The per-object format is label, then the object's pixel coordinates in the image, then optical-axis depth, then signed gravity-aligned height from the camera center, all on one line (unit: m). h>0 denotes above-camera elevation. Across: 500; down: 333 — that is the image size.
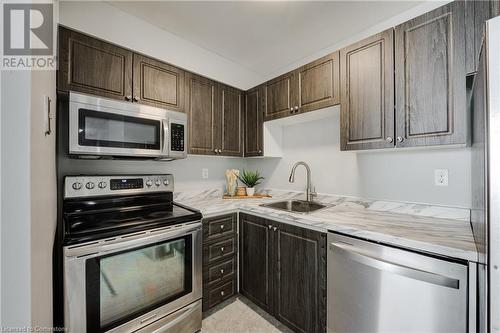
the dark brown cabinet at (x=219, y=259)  1.72 -0.82
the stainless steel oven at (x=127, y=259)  1.09 -0.57
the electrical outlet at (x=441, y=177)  1.42 -0.08
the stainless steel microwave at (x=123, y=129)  1.32 +0.28
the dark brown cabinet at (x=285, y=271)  1.38 -0.82
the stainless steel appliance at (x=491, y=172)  0.62 -0.02
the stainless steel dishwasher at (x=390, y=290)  0.91 -0.63
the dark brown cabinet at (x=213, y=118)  2.00 +0.53
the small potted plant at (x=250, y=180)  2.55 -0.17
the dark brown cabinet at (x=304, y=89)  1.70 +0.73
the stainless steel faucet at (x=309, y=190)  2.11 -0.24
